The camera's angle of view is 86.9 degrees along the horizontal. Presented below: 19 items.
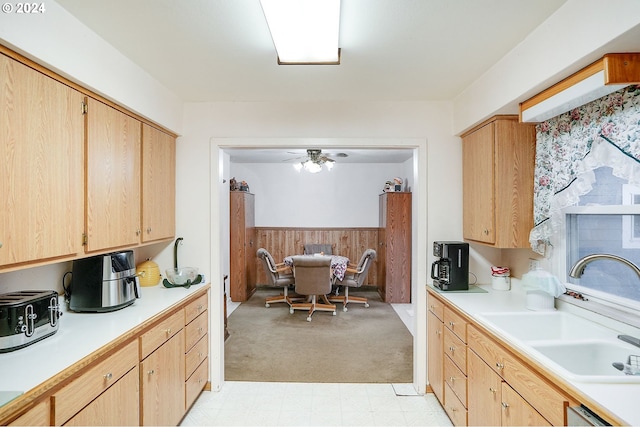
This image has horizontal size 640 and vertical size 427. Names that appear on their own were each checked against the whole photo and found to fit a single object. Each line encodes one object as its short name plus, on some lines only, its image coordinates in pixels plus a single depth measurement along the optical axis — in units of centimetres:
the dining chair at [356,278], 522
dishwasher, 105
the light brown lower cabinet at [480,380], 132
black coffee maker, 252
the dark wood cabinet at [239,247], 557
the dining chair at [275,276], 518
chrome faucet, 141
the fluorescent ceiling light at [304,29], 141
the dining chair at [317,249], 629
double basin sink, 143
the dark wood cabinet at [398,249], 556
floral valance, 147
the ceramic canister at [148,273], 262
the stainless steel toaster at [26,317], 134
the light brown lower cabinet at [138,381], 118
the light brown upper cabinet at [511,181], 224
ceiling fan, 467
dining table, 517
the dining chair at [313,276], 473
